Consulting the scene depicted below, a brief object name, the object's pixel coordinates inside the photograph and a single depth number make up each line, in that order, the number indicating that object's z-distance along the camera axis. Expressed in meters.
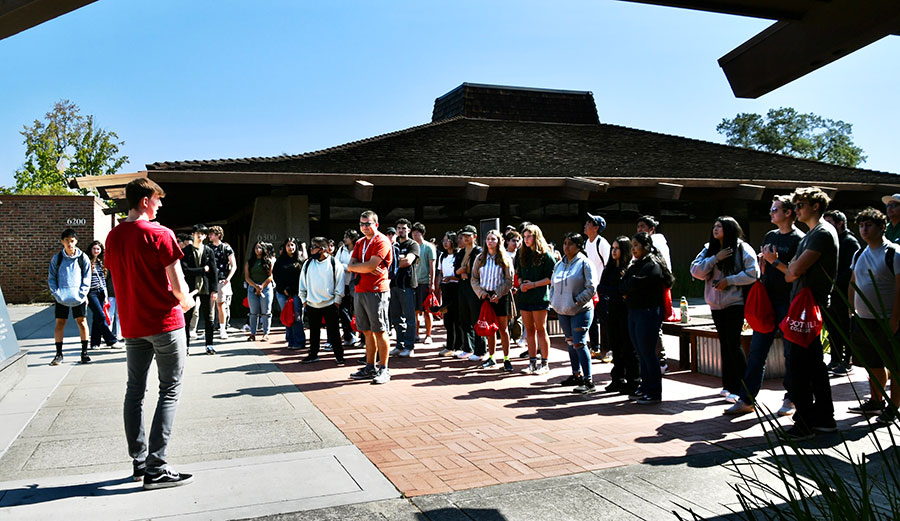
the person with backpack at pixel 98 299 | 10.21
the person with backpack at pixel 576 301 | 7.02
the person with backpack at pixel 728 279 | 6.11
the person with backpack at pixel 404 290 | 9.82
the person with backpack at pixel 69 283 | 9.14
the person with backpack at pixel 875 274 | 5.25
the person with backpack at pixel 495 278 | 8.41
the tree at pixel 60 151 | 46.16
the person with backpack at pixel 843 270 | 5.93
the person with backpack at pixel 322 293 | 9.31
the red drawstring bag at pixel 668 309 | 7.93
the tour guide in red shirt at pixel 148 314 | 4.32
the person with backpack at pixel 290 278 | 10.73
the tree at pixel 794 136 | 73.00
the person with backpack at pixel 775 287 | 5.70
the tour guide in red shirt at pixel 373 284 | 7.73
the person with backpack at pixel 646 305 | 6.32
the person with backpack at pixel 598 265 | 8.16
